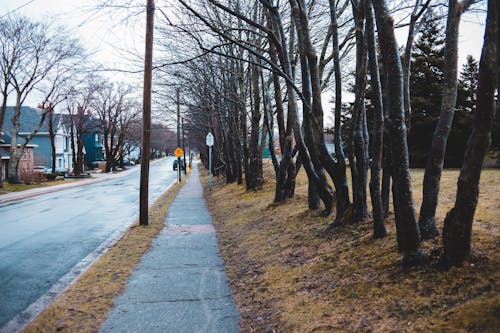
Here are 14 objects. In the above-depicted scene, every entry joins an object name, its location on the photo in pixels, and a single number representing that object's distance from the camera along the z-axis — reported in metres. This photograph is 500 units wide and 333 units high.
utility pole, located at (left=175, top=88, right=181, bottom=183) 32.00
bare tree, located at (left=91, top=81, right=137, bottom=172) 61.09
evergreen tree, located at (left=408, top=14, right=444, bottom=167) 25.48
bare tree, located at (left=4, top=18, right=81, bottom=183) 31.83
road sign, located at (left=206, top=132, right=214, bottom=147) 23.20
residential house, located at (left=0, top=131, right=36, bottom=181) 39.17
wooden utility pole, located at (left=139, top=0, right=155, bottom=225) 12.66
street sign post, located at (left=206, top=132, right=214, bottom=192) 23.20
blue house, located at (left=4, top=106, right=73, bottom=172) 55.46
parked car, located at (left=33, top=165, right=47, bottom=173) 50.54
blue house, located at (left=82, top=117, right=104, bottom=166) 81.12
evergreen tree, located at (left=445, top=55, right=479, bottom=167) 23.65
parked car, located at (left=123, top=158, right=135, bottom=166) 91.12
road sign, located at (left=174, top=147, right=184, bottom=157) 34.78
